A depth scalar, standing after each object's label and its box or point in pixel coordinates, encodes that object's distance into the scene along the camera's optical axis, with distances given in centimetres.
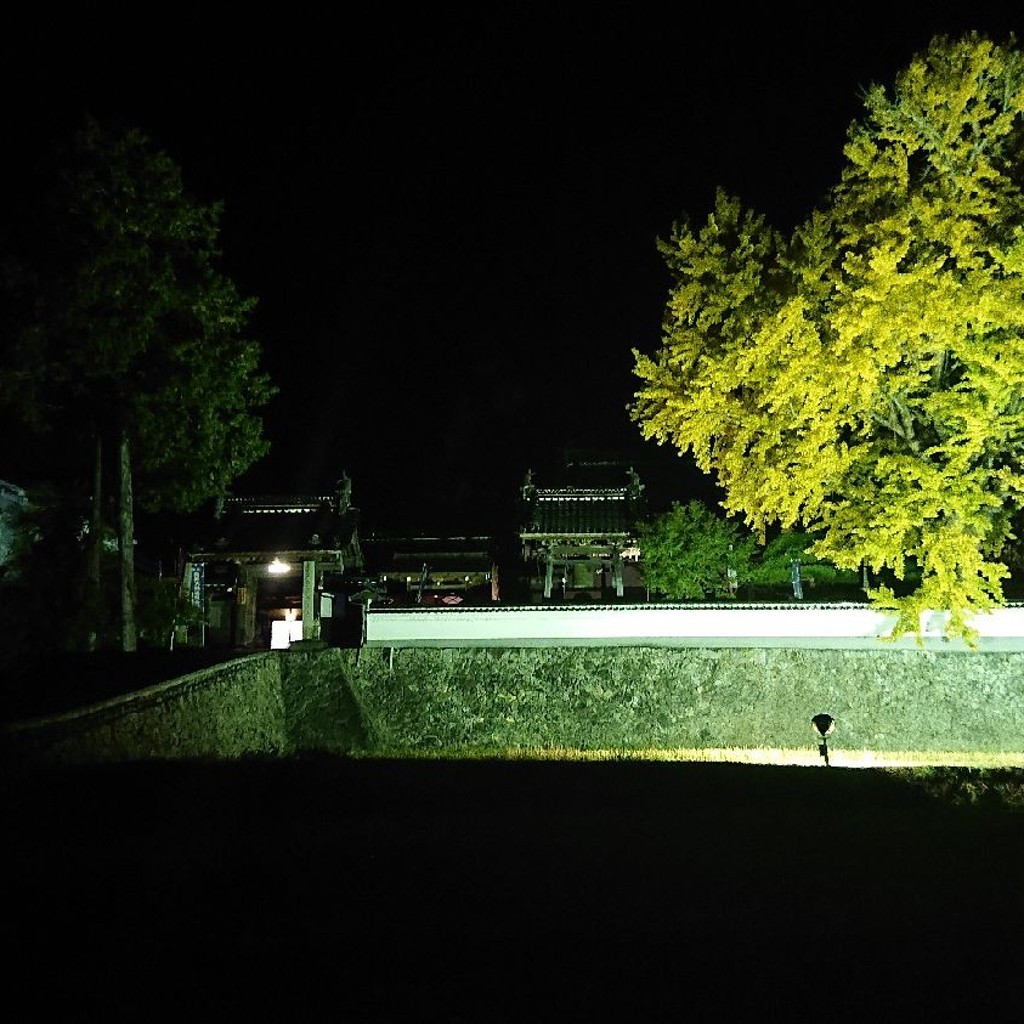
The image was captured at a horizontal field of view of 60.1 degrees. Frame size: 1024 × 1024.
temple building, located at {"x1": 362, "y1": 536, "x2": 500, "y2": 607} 2727
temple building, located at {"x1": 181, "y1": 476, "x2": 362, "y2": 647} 2391
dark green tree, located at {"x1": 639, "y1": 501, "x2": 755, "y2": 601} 2203
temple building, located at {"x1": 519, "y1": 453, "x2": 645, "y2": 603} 2480
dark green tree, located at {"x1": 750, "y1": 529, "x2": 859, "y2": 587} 2259
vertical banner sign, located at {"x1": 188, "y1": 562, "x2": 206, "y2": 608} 2477
